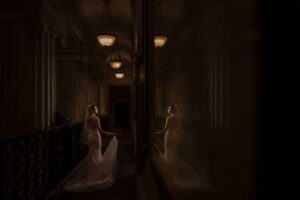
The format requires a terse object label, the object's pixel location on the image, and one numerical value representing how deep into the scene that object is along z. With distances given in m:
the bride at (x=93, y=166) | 6.67
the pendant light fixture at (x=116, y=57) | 16.51
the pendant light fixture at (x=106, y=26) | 10.27
